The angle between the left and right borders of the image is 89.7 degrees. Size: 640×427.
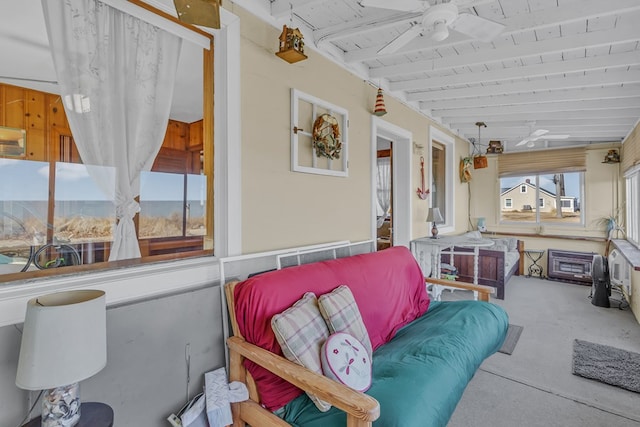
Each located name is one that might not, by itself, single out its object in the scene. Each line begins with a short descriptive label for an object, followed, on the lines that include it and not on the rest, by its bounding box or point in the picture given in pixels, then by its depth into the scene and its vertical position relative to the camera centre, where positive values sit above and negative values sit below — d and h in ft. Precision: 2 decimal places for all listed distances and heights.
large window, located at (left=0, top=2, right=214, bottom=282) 4.66 +0.47
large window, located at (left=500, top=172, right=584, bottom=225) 19.04 +0.95
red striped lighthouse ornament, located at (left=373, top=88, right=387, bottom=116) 9.89 +3.39
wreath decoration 8.07 +2.01
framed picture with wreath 7.60 +1.99
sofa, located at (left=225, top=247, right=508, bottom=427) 4.32 -2.50
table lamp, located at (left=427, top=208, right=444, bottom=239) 13.85 -0.13
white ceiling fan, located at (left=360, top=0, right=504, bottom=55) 5.26 +3.34
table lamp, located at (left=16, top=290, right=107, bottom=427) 3.35 -1.45
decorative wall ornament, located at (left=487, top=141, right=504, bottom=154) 16.03 +3.32
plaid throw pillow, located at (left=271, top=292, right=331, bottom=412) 4.82 -1.89
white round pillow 4.77 -2.27
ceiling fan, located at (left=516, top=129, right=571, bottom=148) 13.90 +3.45
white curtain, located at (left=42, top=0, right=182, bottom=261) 4.69 +2.07
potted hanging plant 17.21 -0.62
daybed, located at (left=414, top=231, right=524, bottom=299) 14.51 -2.35
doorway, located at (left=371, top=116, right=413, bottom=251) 13.10 +1.12
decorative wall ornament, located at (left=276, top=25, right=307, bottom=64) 6.68 +3.58
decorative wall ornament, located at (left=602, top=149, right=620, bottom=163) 17.03 +2.96
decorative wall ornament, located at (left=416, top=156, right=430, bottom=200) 14.14 +1.10
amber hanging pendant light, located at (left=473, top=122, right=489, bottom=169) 17.76 +2.89
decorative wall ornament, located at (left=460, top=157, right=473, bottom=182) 18.26 +2.62
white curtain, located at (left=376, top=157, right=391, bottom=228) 16.81 +1.50
